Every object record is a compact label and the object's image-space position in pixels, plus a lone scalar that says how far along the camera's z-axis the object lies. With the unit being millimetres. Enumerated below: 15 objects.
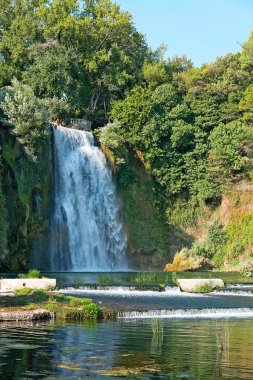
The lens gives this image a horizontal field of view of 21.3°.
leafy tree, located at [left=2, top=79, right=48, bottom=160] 49500
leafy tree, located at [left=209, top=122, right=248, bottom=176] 62062
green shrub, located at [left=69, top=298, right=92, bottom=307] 27353
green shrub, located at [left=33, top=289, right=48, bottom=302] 28366
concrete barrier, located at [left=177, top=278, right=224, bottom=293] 36781
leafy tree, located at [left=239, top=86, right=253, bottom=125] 64562
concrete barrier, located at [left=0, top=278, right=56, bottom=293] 32031
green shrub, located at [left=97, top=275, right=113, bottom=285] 37744
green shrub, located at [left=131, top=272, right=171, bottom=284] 40938
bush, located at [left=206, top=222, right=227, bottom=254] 60250
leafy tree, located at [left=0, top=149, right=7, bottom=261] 45094
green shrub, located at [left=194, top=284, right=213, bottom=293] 36750
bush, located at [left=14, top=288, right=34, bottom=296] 29608
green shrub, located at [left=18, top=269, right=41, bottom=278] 37894
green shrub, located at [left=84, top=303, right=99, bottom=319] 26216
